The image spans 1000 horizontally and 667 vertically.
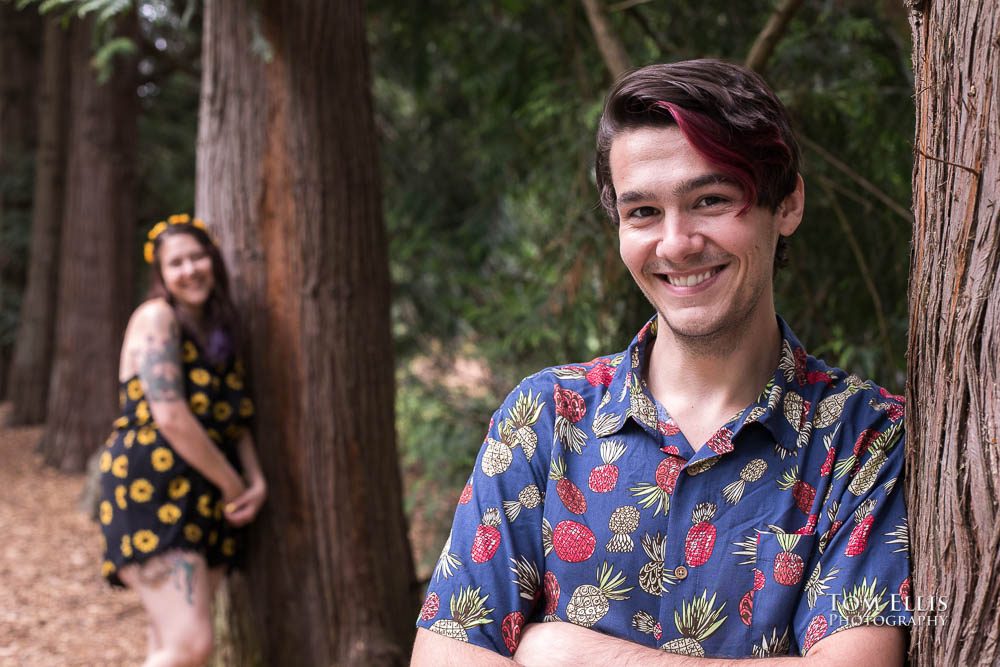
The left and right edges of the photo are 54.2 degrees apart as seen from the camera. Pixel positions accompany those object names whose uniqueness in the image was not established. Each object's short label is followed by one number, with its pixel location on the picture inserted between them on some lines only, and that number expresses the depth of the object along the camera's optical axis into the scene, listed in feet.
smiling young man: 5.43
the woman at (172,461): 12.39
